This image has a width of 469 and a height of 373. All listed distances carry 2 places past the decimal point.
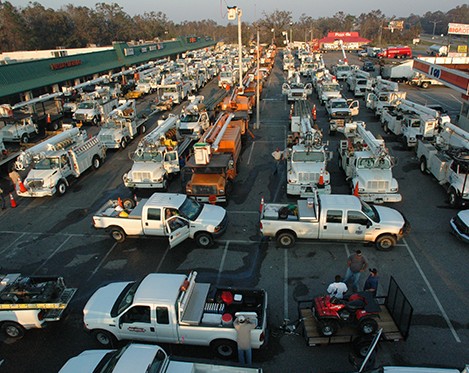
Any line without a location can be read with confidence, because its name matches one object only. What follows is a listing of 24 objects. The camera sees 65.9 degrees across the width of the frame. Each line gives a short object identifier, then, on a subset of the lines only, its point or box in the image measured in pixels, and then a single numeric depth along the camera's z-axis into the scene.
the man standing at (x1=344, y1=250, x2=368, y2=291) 10.80
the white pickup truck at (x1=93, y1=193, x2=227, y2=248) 13.84
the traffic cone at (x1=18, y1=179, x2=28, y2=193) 18.30
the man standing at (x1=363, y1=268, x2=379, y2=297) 10.20
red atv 9.12
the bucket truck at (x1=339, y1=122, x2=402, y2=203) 16.47
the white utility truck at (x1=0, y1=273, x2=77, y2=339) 9.98
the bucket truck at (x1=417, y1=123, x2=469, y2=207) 16.05
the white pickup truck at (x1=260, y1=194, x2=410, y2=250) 13.21
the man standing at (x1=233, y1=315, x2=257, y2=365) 8.59
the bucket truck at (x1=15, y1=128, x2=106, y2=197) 18.62
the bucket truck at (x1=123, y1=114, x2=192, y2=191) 18.75
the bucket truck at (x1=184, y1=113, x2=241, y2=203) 16.75
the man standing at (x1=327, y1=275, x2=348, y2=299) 9.77
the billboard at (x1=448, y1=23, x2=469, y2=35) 55.01
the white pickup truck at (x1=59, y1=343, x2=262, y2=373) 7.04
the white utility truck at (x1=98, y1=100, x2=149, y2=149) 25.48
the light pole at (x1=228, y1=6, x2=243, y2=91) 28.66
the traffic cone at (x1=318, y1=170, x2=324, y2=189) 16.70
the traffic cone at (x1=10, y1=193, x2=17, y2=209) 18.28
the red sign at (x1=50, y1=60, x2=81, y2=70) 40.34
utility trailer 8.95
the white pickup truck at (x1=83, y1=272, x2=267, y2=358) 9.07
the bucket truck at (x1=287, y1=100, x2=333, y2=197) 17.08
